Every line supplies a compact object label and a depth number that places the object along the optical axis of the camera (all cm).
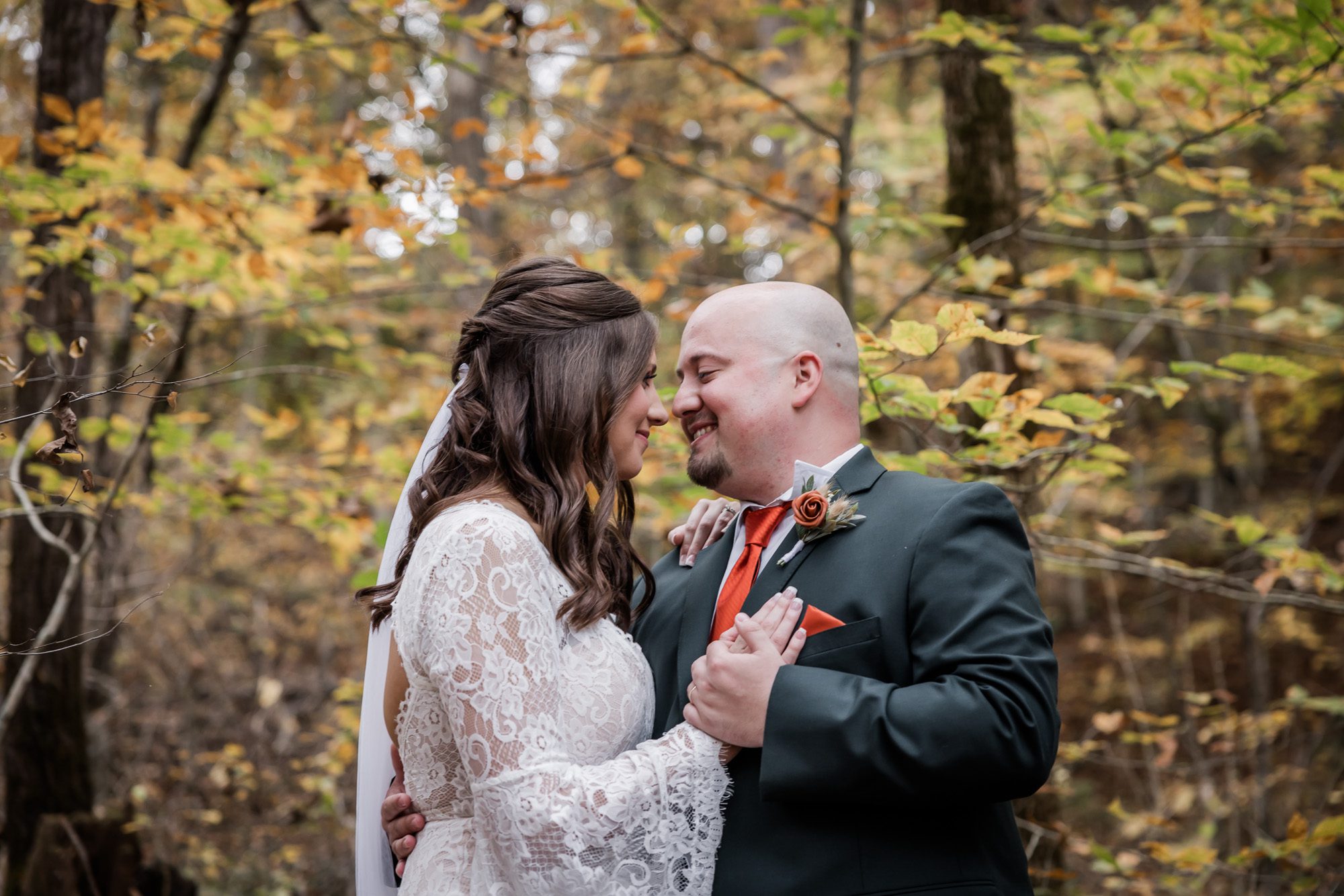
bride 220
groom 209
